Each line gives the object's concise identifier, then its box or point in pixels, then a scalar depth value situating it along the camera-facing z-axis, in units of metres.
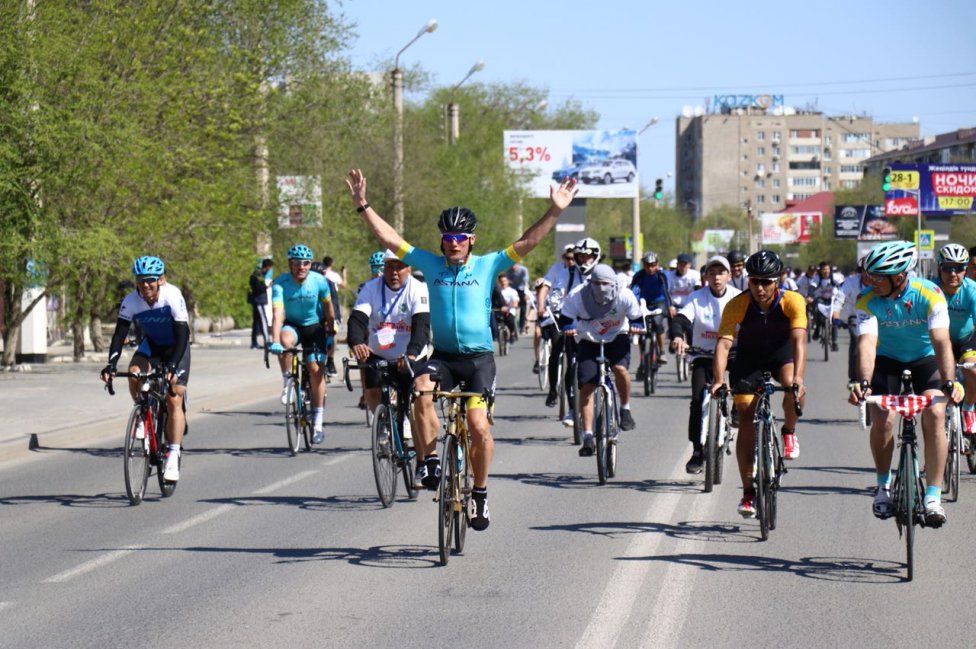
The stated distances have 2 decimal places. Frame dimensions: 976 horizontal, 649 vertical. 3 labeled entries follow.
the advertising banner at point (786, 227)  150.62
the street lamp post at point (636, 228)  77.21
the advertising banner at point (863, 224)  107.62
